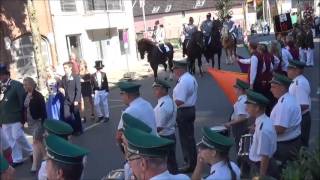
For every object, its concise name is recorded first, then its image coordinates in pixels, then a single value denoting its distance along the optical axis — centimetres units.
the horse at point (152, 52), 2020
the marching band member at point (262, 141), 526
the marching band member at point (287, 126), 584
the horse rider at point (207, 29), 2192
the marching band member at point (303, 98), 722
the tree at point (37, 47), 1884
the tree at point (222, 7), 3361
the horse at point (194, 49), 2050
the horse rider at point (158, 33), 2777
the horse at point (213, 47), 2180
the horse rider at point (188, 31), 2141
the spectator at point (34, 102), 957
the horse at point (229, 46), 2391
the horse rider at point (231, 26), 2528
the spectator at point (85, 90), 1341
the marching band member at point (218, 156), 414
